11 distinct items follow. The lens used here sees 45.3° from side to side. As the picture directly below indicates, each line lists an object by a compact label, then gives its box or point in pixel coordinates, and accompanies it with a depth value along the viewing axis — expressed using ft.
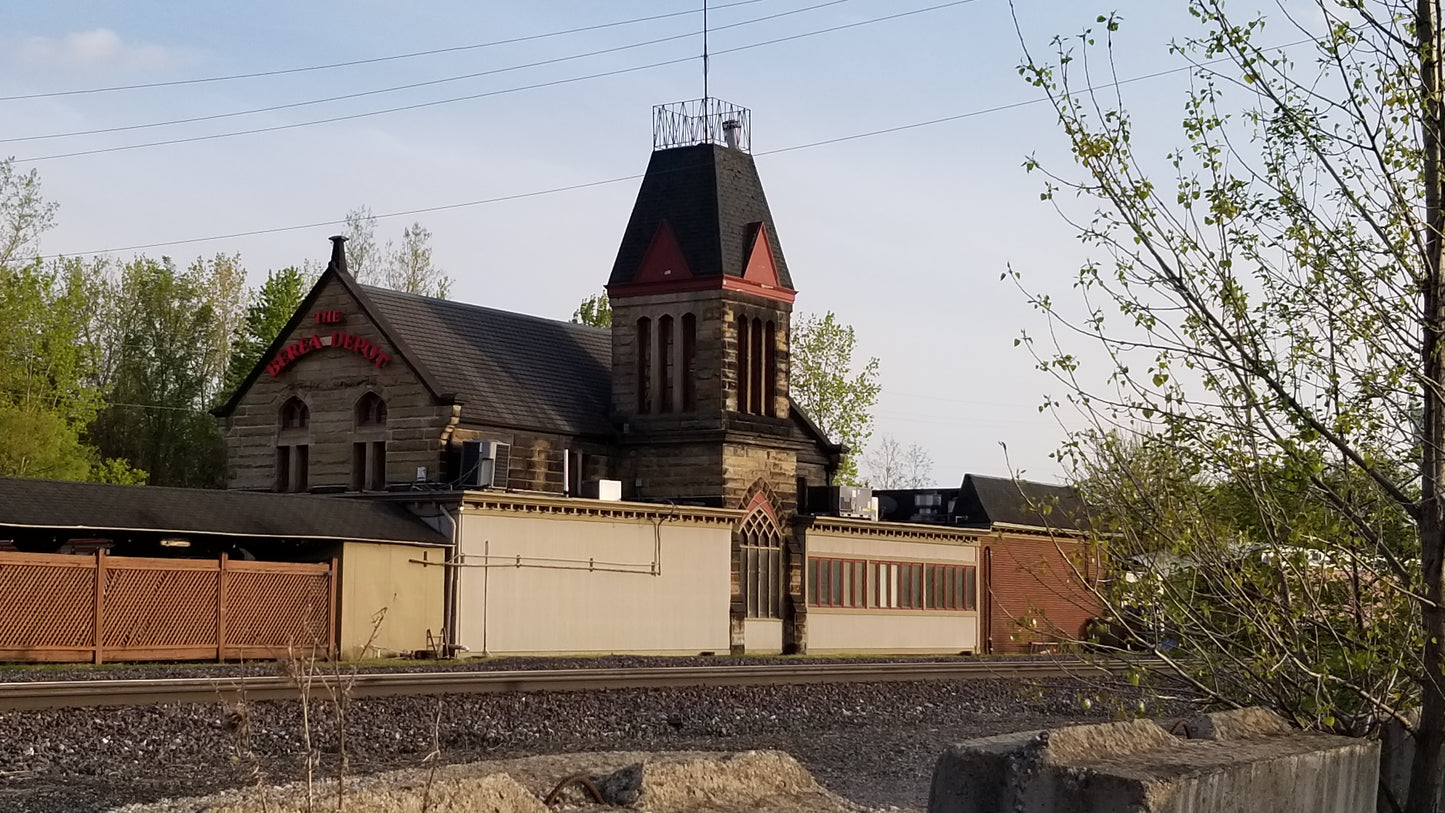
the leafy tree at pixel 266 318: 225.56
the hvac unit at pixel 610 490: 138.92
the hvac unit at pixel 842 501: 163.73
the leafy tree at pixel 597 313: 249.34
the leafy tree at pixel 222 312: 246.06
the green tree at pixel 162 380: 231.91
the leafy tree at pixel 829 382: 235.61
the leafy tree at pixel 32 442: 185.98
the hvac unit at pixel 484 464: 135.54
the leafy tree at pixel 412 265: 253.65
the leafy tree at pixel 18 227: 205.46
